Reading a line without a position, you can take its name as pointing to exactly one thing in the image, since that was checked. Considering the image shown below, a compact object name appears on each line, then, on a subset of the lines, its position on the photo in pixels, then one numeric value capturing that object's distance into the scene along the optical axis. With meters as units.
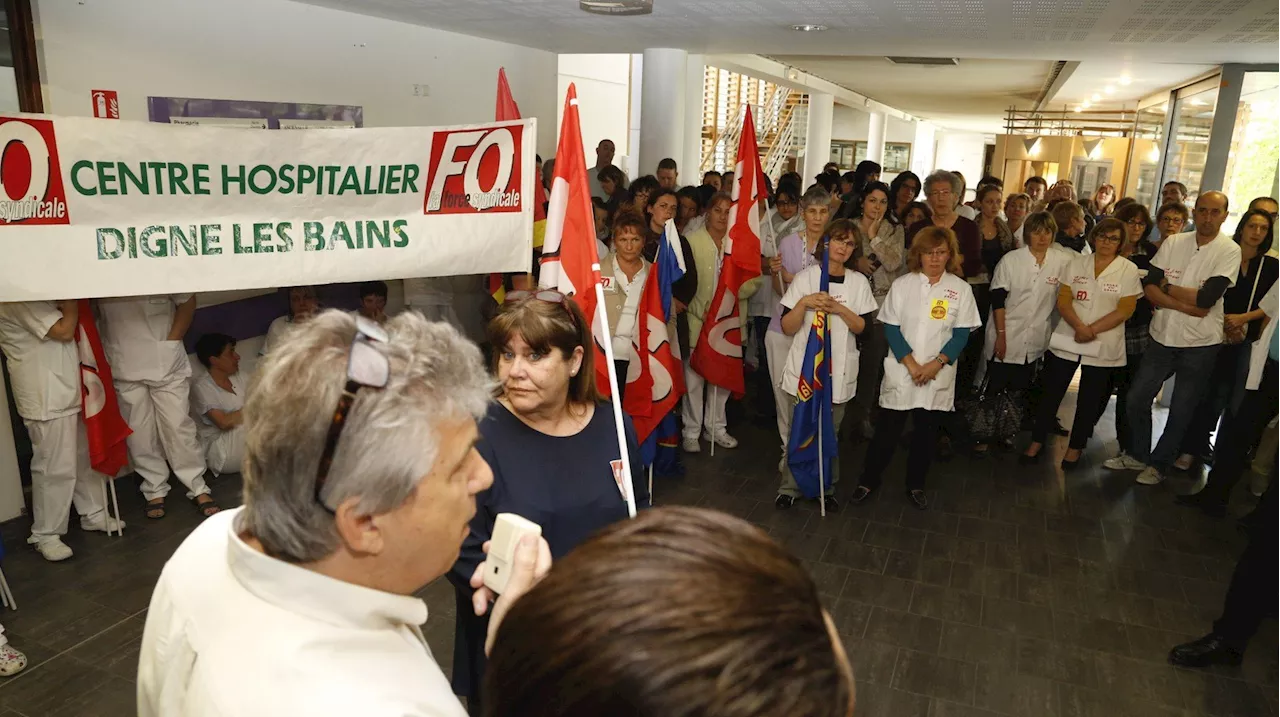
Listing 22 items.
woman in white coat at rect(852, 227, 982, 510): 4.85
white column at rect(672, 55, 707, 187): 9.91
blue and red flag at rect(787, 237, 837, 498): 4.86
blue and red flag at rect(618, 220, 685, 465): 5.21
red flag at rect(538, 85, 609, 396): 3.45
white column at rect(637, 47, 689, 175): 9.31
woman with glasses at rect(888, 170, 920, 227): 7.24
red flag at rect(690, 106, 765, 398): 5.79
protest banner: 3.93
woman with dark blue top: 2.08
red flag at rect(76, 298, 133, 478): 4.30
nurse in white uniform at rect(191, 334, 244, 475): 5.25
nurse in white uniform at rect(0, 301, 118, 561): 4.07
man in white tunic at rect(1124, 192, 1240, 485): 5.34
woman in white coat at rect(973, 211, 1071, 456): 5.78
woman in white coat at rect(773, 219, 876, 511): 4.86
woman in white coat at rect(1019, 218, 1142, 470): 5.60
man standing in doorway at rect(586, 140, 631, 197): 9.22
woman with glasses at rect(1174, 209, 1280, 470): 5.30
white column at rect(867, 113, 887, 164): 23.25
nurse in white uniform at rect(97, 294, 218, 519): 4.59
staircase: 17.81
